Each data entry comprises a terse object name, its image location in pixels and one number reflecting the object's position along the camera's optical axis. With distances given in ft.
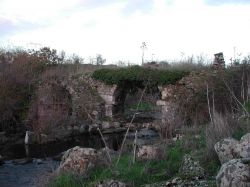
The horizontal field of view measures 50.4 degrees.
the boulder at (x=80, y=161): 18.26
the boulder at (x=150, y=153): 18.55
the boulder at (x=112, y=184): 15.08
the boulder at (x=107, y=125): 49.45
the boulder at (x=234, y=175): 10.60
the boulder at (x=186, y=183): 13.12
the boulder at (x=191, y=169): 14.33
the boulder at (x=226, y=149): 13.57
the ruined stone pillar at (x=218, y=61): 42.86
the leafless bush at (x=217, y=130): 16.24
